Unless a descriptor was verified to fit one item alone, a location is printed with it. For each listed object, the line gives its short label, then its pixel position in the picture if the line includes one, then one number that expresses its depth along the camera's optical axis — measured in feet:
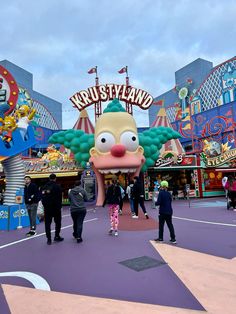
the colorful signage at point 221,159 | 58.59
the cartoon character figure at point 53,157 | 57.62
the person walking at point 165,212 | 20.51
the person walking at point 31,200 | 24.41
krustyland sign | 65.41
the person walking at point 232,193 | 38.84
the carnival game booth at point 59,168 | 56.13
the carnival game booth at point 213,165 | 61.11
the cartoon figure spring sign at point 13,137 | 32.12
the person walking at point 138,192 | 32.09
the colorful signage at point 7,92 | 33.06
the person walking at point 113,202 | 23.56
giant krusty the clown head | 46.50
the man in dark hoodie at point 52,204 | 21.26
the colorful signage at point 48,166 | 56.79
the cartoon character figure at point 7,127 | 32.14
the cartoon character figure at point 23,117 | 33.81
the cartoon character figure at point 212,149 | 63.98
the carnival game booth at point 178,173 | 61.42
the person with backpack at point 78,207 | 21.58
